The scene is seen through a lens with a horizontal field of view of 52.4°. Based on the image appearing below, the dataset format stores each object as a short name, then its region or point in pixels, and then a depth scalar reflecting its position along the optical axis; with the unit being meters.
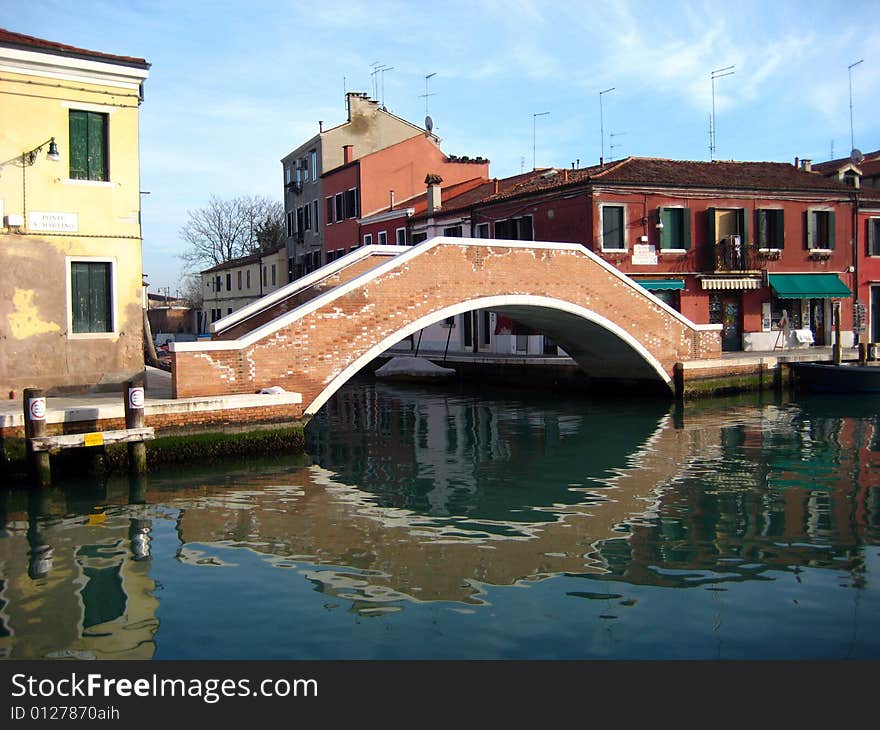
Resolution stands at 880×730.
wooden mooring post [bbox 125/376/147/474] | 10.71
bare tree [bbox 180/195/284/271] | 54.28
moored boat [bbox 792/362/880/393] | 19.80
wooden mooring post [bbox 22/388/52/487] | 10.23
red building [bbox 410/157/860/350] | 22.34
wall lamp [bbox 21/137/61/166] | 12.69
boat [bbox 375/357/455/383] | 24.84
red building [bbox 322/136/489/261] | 31.22
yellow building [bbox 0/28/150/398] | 12.69
